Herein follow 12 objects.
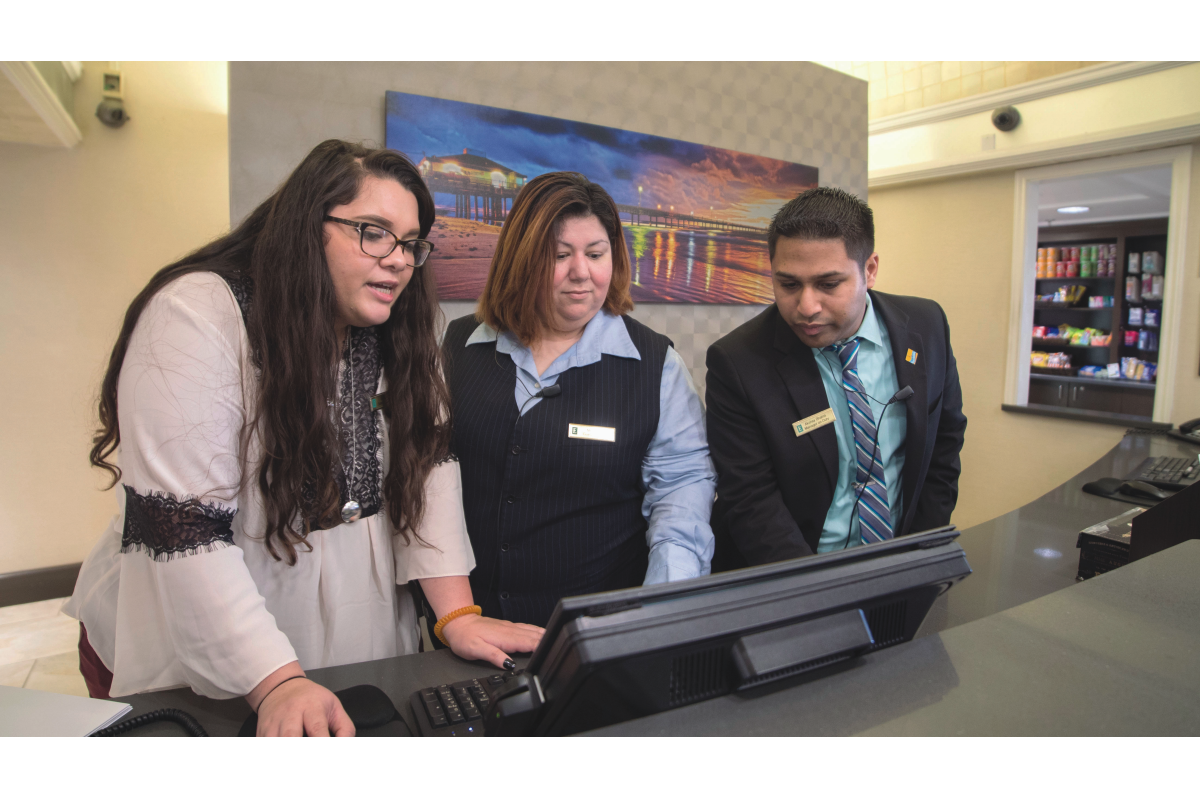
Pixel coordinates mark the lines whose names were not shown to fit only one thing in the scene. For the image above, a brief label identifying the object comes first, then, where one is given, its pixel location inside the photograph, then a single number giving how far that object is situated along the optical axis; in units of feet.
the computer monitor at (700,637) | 2.07
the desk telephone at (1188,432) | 12.50
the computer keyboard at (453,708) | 3.18
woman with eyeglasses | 3.43
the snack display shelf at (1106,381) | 22.04
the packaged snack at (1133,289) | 28.35
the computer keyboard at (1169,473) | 8.95
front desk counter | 2.27
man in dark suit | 5.35
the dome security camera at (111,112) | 12.29
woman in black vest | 5.32
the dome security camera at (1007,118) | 14.98
